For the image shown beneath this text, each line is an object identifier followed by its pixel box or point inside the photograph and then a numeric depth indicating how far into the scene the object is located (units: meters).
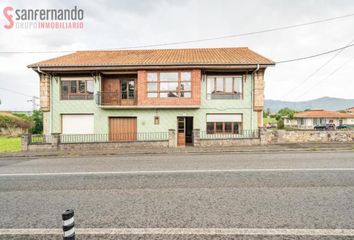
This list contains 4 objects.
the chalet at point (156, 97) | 14.99
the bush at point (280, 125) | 43.47
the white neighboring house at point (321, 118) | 52.09
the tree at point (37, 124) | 22.61
